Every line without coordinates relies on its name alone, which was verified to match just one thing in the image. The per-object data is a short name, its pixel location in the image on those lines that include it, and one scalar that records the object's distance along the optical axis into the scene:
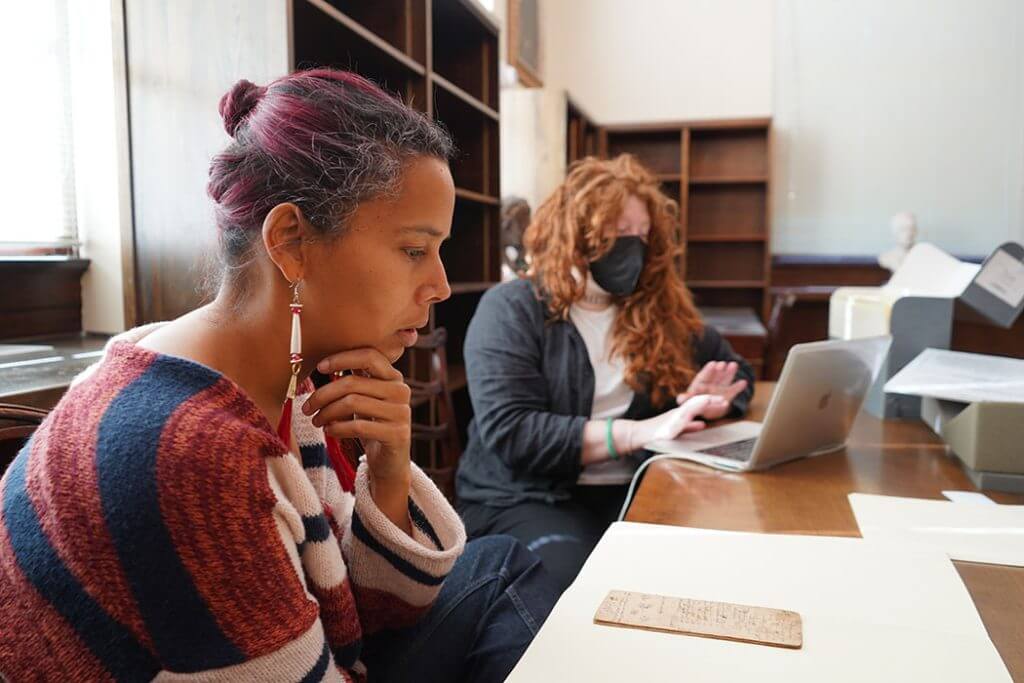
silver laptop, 1.22
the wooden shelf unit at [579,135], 4.74
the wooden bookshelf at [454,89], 2.16
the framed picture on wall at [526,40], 3.93
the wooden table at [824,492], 0.83
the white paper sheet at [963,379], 1.28
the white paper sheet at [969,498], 1.11
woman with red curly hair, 1.60
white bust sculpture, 5.18
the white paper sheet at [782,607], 0.64
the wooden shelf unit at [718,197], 5.55
